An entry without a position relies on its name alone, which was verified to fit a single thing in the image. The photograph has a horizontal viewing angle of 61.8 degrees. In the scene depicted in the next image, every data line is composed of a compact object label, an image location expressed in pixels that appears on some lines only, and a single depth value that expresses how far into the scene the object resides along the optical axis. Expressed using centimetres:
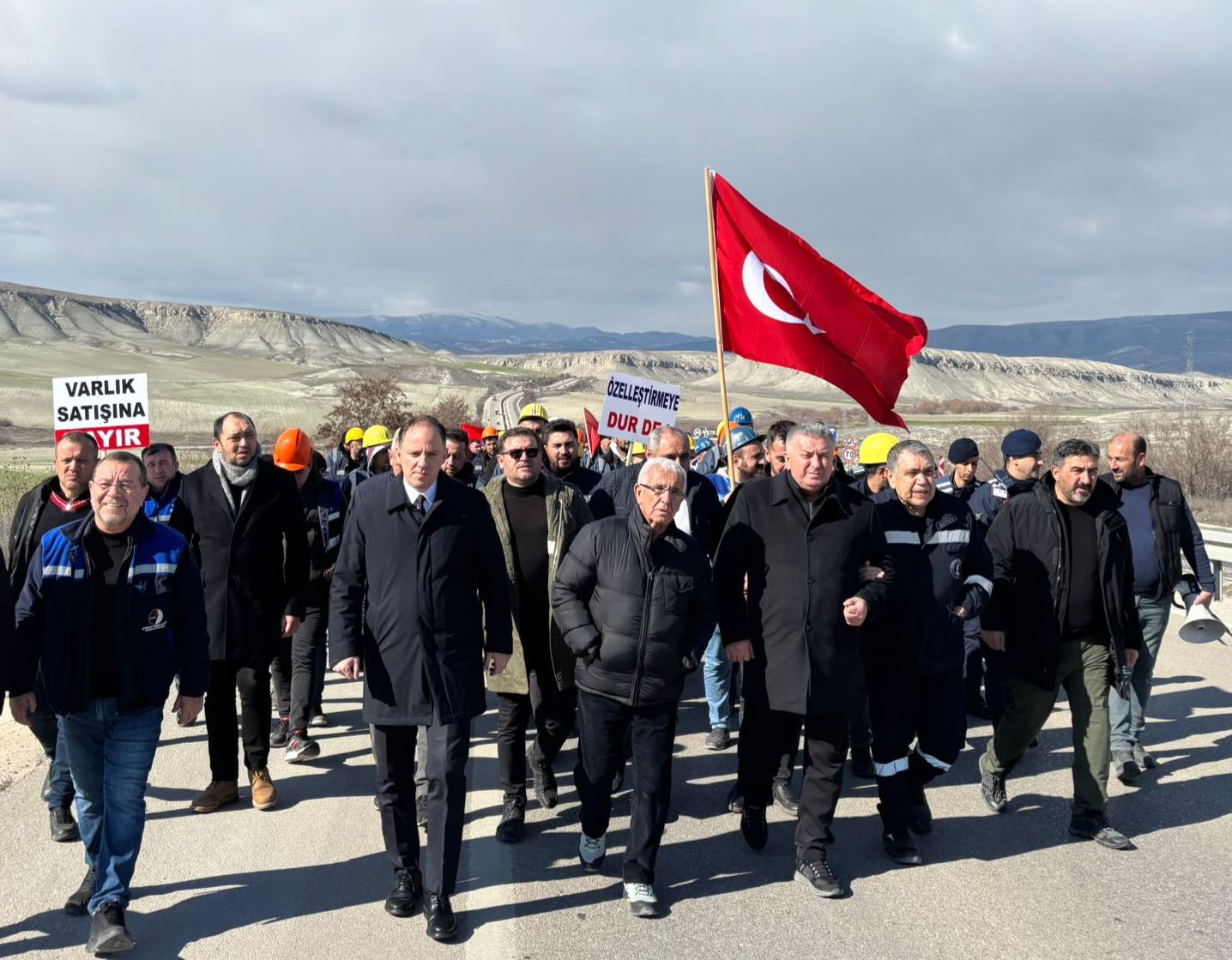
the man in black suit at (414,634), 455
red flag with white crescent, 795
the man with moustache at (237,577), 579
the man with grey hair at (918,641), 530
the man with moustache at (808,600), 495
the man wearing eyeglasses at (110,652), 424
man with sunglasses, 564
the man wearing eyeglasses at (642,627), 475
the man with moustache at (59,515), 535
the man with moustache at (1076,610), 548
